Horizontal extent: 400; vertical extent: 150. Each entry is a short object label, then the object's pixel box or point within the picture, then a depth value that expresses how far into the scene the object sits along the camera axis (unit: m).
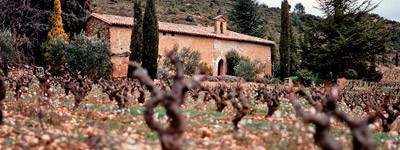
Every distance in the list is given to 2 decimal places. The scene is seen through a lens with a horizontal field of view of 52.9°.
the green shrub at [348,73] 28.57
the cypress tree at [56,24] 27.42
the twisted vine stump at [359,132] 2.98
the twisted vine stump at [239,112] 6.62
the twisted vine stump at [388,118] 8.36
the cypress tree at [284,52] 36.06
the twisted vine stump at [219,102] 10.17
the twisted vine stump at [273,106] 9.15
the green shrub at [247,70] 34.22
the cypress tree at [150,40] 28.61
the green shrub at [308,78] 30.61
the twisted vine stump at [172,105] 3.42
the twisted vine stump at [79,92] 9.03
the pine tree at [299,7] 104.19
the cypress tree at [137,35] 28.69
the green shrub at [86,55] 23.89
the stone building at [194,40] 32.12
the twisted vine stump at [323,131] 3.17
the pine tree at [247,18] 50.22
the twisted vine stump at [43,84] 9.26
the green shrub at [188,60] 31.47
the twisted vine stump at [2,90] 6.84
